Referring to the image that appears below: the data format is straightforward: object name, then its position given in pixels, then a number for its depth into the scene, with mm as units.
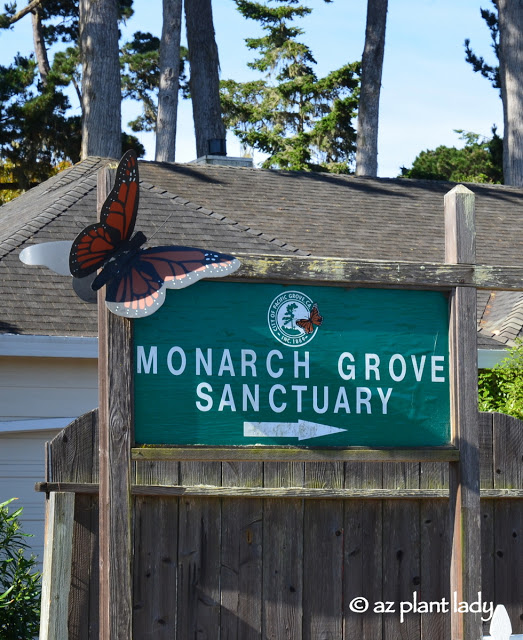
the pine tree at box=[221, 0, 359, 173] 36656
